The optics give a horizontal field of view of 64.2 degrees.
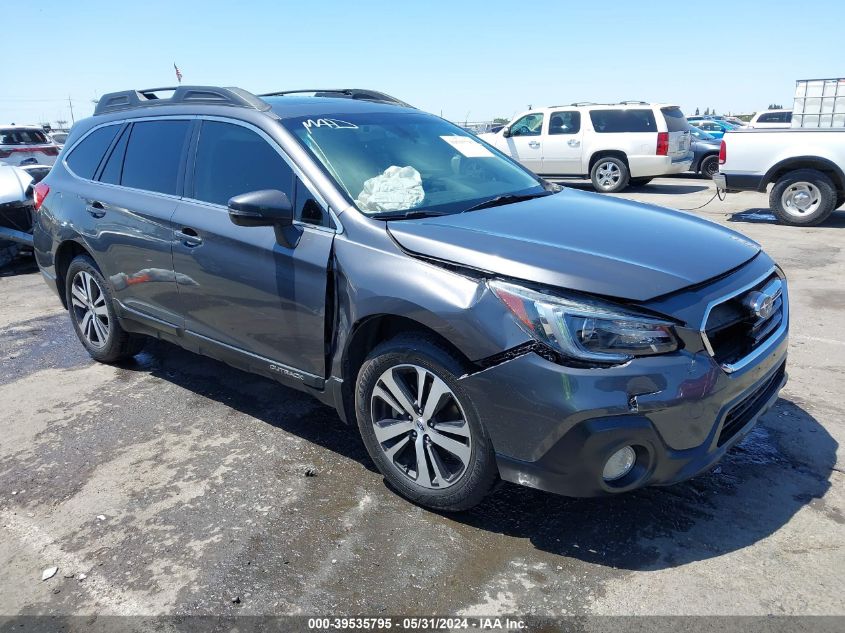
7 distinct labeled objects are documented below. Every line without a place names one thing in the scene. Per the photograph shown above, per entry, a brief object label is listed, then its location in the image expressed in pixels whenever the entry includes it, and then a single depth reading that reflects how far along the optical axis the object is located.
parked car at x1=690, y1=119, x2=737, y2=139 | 23.33
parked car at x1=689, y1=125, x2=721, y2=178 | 17.39
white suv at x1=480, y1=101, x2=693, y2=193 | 14.52
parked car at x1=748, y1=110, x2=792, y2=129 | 19.16
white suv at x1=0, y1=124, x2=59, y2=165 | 16.80
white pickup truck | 9.55
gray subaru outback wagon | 2.46
